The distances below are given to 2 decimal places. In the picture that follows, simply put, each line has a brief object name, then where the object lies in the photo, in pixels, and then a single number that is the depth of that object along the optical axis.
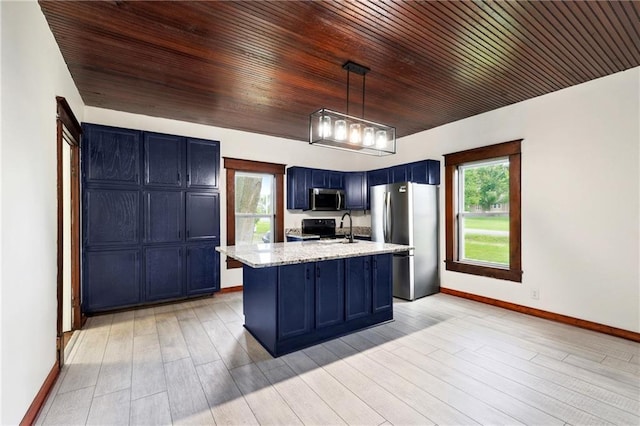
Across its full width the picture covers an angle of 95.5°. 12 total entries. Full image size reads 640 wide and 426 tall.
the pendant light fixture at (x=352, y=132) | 2.70
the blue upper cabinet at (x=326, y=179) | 5.50
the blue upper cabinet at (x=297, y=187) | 5.31
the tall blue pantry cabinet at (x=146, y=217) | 3.52
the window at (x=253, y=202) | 4.84
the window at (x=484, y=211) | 3.85
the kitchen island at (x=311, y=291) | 2.63
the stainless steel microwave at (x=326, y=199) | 5.44
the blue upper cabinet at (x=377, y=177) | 5.32
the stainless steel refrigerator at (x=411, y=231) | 4.35
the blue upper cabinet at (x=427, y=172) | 4.68
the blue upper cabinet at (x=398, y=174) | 4.96
